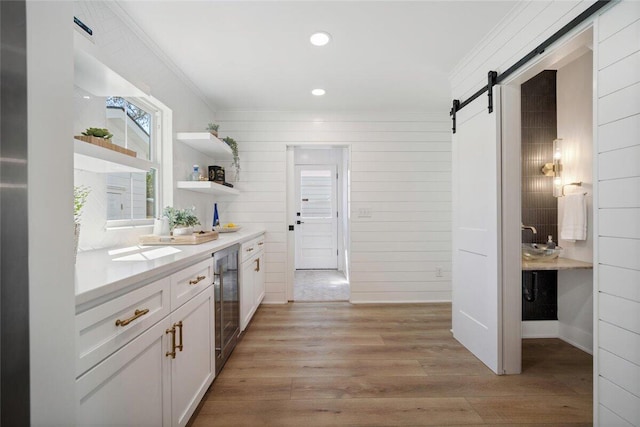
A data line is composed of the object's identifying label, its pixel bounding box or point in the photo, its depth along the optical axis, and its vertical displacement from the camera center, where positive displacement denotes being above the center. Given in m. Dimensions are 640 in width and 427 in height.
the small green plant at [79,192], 1.33 +0.12
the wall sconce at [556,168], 2.75 +0.41
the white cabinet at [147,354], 0.90 -0.55
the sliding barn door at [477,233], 2.20 -0.17
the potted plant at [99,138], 1.40 +0.36
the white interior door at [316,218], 6.32 -0.11
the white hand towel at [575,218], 2.53 -0.05
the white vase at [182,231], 2.36 -0.14
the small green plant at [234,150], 3.69 +0.78
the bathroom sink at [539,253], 2.58 -0.35
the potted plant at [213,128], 3.22 +0.91
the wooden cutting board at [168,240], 2.17 -0.20
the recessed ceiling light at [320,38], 2.26 +1.34
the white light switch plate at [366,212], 4.03 +0.01
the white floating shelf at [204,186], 2.89 +0.27
